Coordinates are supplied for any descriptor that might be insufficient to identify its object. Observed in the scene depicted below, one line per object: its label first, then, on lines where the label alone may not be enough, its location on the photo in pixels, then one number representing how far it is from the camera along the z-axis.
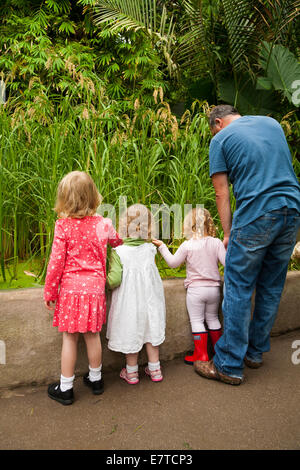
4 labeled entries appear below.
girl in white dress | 2.05
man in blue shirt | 1.93
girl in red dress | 1.88
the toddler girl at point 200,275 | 2.31
